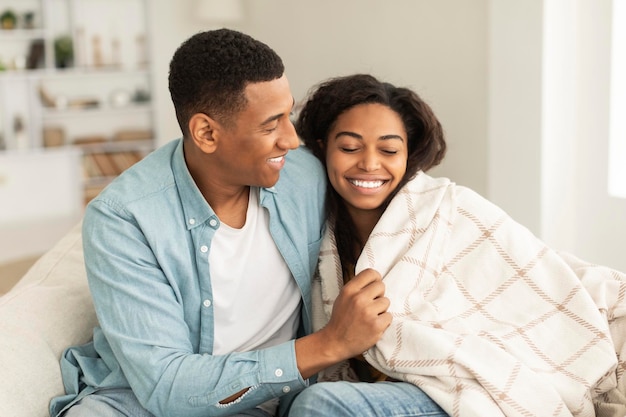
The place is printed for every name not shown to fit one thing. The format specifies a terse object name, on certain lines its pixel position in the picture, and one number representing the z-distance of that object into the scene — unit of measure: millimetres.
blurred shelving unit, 5777
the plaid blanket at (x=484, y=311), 1441
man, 1490
